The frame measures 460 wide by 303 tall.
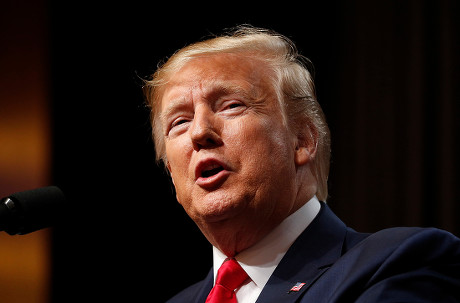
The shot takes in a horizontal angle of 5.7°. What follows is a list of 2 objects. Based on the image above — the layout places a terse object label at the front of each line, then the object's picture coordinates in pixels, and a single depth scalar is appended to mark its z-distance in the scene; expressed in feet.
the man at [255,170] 16.60
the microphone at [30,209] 15.92
